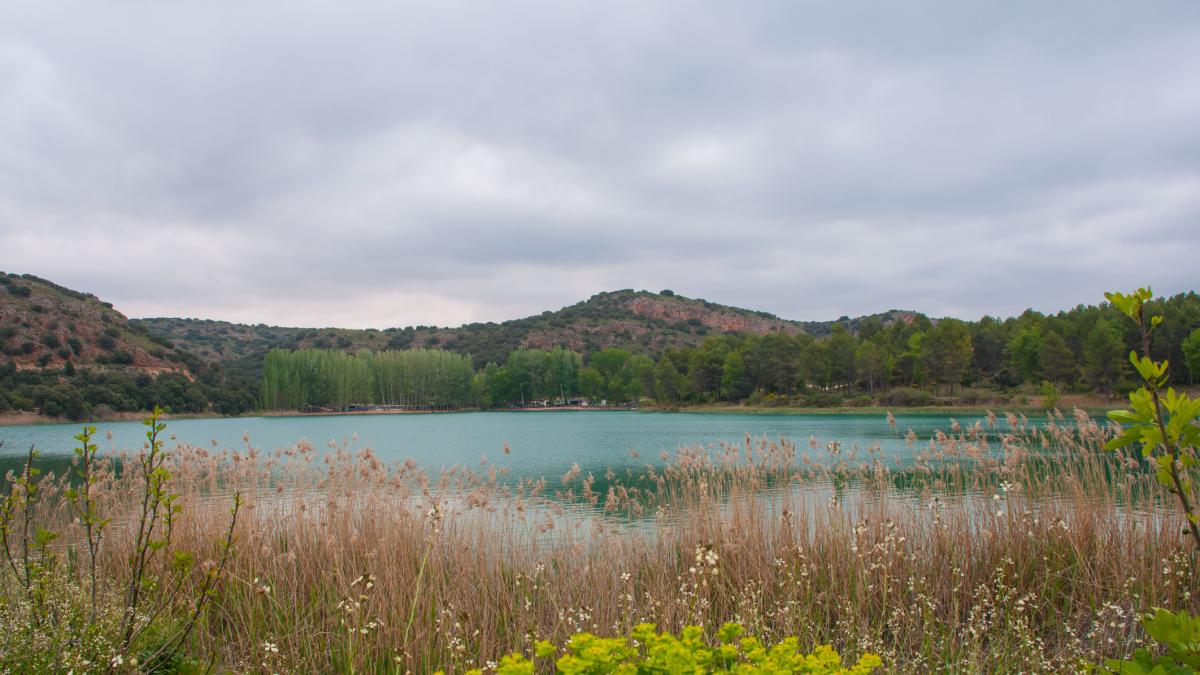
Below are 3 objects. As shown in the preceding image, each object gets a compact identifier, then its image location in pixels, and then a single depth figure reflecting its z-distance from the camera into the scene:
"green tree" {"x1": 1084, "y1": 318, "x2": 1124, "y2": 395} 50.25
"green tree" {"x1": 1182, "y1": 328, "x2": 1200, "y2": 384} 49.31
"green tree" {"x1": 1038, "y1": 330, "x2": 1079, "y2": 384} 55.47
